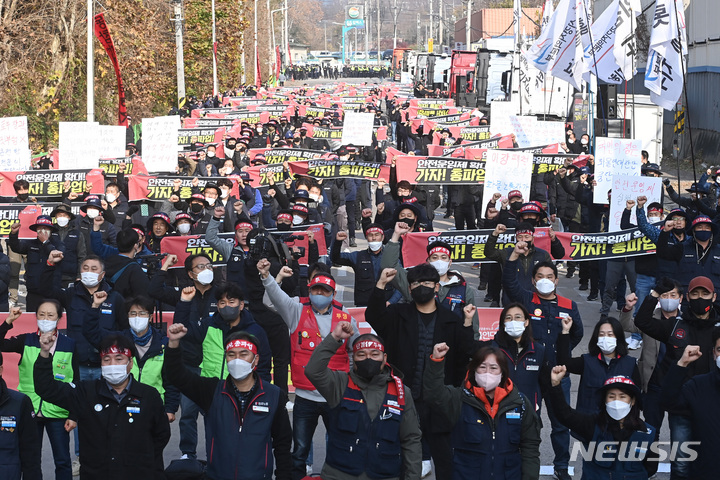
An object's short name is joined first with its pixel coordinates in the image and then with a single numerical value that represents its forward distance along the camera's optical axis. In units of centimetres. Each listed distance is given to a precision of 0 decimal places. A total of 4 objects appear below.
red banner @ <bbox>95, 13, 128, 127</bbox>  2445
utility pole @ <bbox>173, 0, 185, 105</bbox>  3778
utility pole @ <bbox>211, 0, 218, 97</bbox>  5149
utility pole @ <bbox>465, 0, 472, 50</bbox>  6028
